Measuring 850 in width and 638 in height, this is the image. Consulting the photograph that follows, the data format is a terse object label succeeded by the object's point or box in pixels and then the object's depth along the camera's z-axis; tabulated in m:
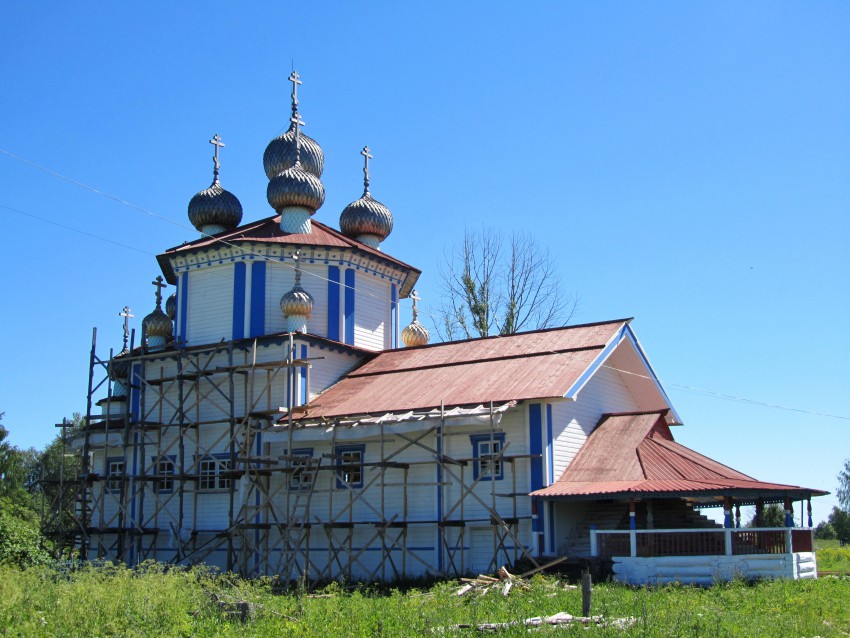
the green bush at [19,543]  25.39
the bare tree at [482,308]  34.72
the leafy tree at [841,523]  50.09
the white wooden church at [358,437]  19.38
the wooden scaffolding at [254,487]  20.38
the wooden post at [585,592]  13.04
